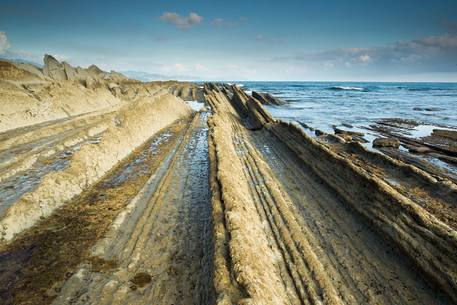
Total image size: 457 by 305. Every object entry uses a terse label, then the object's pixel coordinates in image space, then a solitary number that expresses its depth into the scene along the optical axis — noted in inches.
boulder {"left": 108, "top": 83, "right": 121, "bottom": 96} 1497.0
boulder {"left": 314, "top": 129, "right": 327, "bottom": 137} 730.3
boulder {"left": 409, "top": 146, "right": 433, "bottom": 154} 584.7
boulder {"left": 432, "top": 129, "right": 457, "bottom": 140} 712.3
